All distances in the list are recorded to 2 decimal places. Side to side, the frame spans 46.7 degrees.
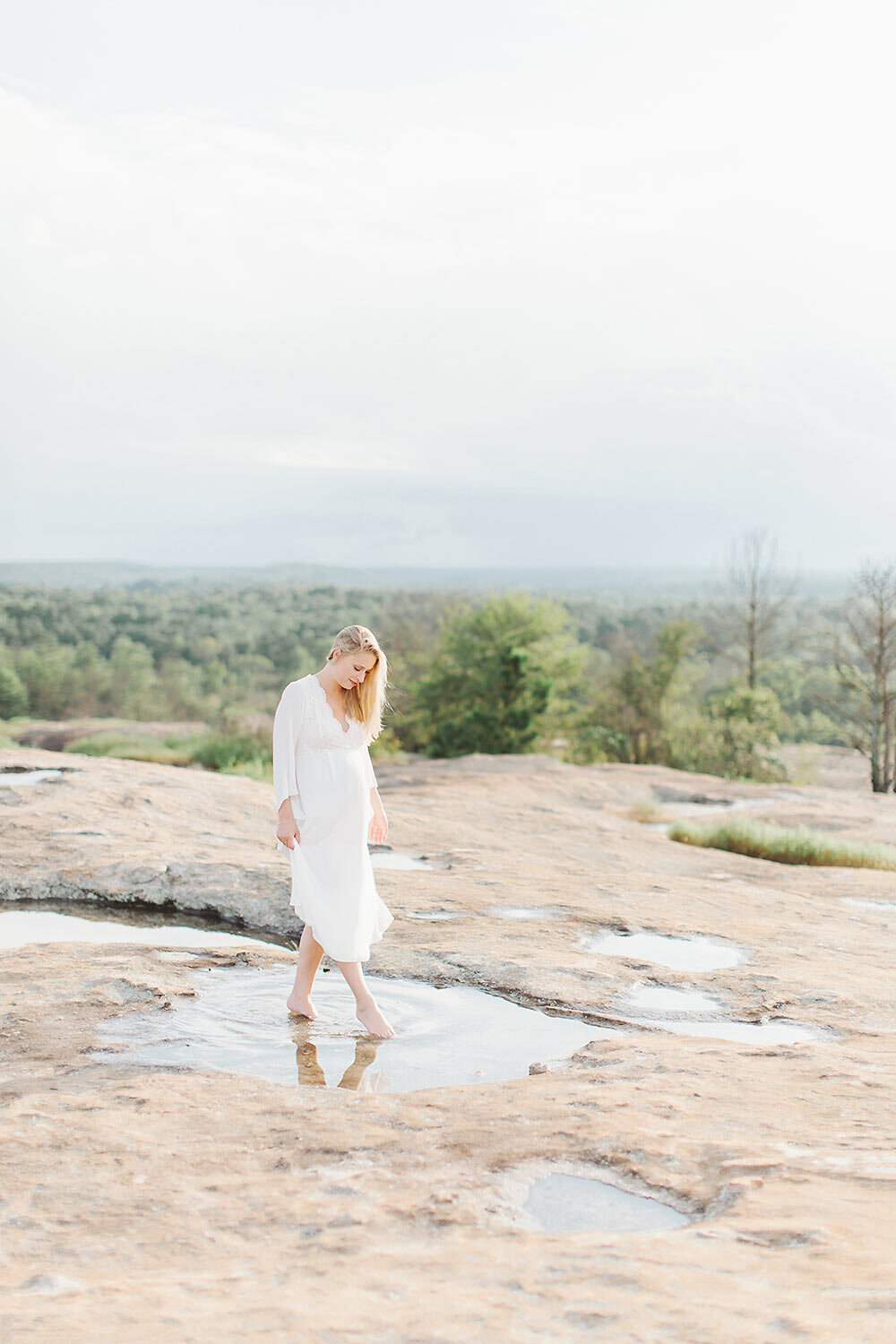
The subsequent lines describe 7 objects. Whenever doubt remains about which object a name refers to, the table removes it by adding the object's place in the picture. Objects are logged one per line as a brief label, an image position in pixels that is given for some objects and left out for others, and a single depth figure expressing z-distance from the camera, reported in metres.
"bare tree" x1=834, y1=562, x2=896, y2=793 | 26.62
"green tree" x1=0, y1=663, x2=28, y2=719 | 48.16
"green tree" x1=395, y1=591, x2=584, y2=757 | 29.19
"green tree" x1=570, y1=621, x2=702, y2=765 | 30.39
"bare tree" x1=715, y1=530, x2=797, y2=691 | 34.59
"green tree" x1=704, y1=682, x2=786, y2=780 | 22.69
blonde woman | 4.82
